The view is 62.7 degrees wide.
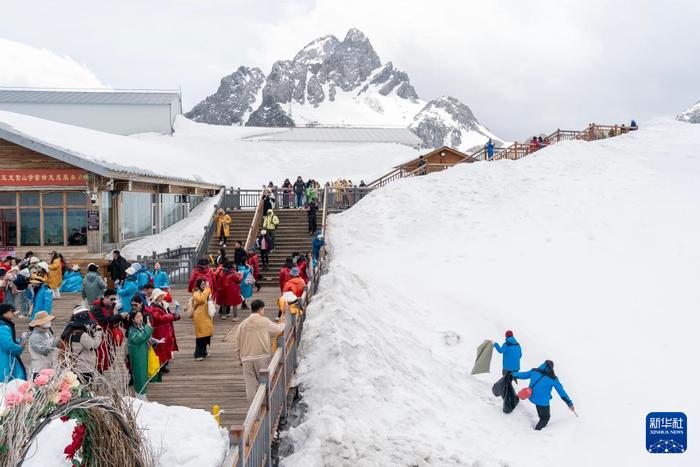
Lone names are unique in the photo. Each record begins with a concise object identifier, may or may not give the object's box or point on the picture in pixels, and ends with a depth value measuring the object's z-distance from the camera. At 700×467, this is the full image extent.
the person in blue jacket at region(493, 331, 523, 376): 10.66
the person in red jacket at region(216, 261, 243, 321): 13.02
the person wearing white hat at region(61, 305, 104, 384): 7.34
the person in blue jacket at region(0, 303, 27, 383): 7.42
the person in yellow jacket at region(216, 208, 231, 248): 21.50
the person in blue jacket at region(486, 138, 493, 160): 27.77
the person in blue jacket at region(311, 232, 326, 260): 18.42
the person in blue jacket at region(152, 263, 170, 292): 13.56
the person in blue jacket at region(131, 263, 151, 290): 12.17
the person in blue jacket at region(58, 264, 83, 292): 15.50
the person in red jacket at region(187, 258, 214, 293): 12.63
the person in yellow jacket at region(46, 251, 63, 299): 15.96
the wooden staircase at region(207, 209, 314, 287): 20.32
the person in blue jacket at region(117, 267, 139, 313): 11.74
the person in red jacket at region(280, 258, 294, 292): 13.18
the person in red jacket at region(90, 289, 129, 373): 7.77
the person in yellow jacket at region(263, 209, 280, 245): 20.72
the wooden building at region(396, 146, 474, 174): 34.78
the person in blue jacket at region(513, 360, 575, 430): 9.98
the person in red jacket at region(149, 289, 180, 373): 8.95
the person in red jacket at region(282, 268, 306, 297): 11.25
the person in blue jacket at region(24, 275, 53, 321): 11.84
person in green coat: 8.15
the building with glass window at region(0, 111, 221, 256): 19.34
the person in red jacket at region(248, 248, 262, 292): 16.11
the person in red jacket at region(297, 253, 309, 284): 13.69
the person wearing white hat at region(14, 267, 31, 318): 13.17
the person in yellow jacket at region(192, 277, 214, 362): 10.22
